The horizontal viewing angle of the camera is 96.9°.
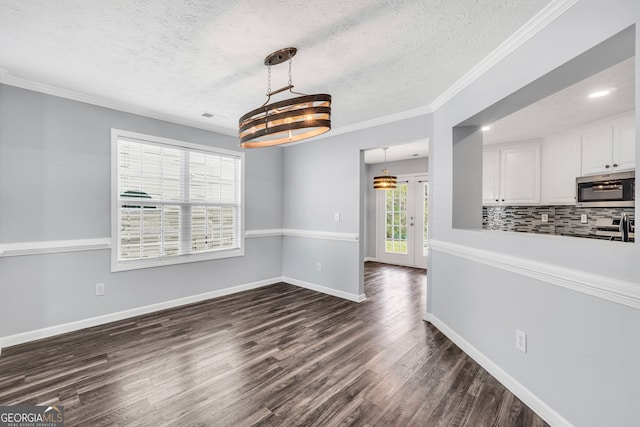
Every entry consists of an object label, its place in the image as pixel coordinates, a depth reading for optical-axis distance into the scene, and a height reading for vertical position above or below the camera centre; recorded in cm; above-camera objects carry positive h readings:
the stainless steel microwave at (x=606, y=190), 343 +32
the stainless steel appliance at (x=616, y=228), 334 -17
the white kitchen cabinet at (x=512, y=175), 473 +68
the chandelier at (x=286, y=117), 197 +69
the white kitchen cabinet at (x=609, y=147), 350 +89
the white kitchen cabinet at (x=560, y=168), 416 +72
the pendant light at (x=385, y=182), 587 +64
